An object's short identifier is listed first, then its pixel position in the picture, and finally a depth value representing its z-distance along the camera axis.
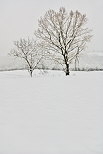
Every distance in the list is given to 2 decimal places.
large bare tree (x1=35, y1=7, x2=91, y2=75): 23.22
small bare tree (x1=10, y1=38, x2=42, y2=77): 29.00
